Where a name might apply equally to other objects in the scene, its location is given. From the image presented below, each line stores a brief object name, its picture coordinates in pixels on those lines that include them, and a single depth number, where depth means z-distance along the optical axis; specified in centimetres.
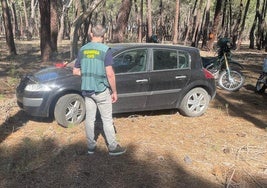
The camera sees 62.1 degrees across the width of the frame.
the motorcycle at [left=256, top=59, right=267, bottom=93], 672
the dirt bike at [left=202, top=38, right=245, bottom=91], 697
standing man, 328
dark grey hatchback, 423
